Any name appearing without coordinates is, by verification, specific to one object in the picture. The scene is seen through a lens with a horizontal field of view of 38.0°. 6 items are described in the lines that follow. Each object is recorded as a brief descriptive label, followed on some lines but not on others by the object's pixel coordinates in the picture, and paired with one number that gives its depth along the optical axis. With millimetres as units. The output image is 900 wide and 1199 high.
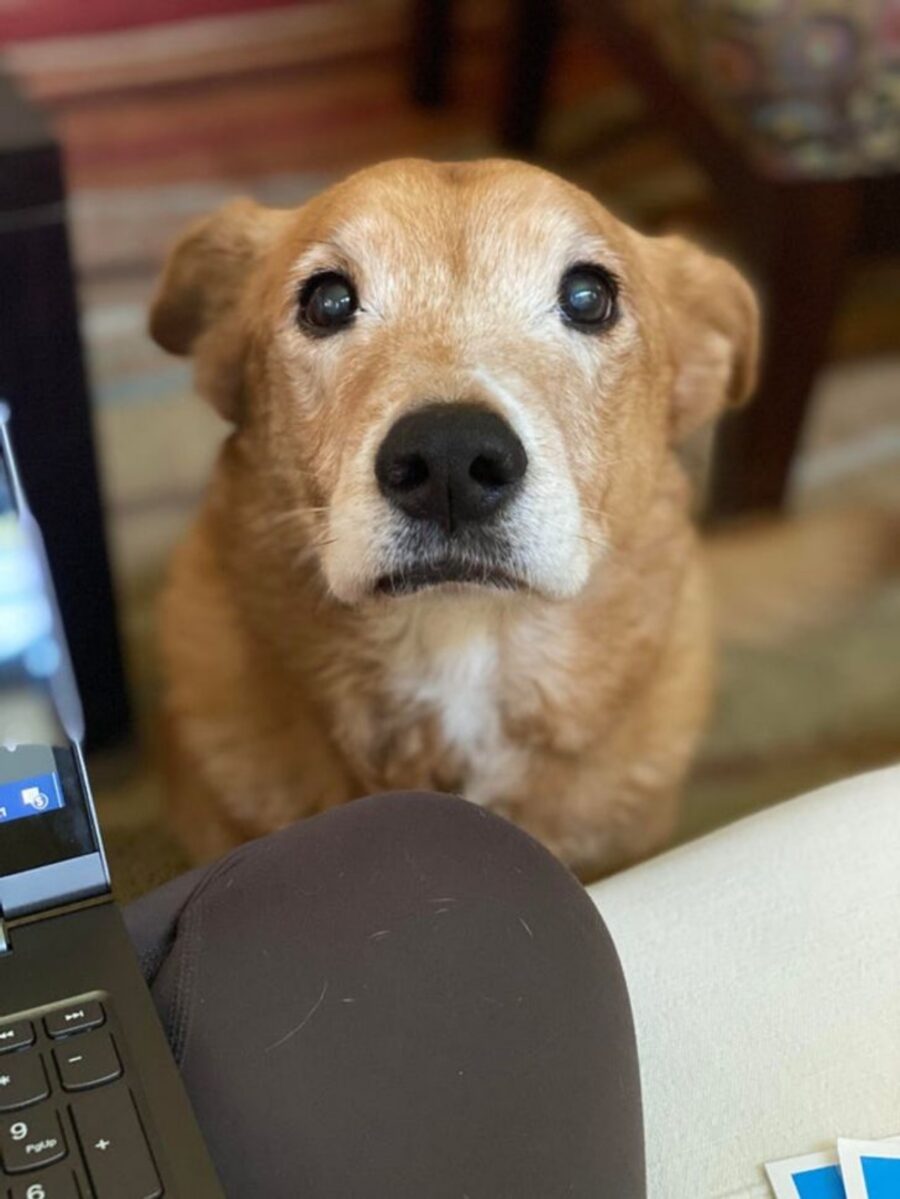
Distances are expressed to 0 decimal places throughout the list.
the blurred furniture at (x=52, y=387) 1006
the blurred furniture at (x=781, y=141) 1372
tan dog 860
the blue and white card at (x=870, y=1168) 612
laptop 542
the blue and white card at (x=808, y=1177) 613
